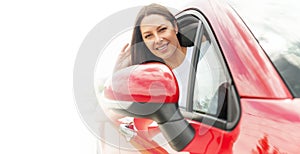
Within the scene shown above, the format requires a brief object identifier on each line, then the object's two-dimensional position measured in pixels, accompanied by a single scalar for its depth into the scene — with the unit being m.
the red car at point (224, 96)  1.16
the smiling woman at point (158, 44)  1.77
